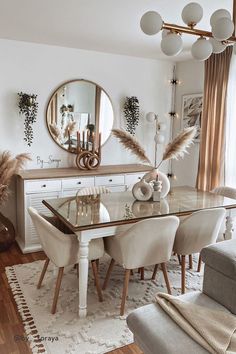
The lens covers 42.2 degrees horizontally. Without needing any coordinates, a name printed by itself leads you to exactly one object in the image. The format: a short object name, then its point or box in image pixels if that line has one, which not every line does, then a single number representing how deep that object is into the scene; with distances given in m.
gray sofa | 1.48
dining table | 2.33
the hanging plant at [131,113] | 4.56
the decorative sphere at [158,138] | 4.48
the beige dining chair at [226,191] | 3.46
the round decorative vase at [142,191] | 2.98
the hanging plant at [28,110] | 3.84
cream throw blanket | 1.45
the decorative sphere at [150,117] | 4.55
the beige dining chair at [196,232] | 2.60
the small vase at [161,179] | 3.10
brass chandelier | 1.63
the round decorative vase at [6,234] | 3.64
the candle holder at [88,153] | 4.11
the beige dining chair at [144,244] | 2.30
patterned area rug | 2.14
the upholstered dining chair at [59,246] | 2.36
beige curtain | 3.91
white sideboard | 3.60
